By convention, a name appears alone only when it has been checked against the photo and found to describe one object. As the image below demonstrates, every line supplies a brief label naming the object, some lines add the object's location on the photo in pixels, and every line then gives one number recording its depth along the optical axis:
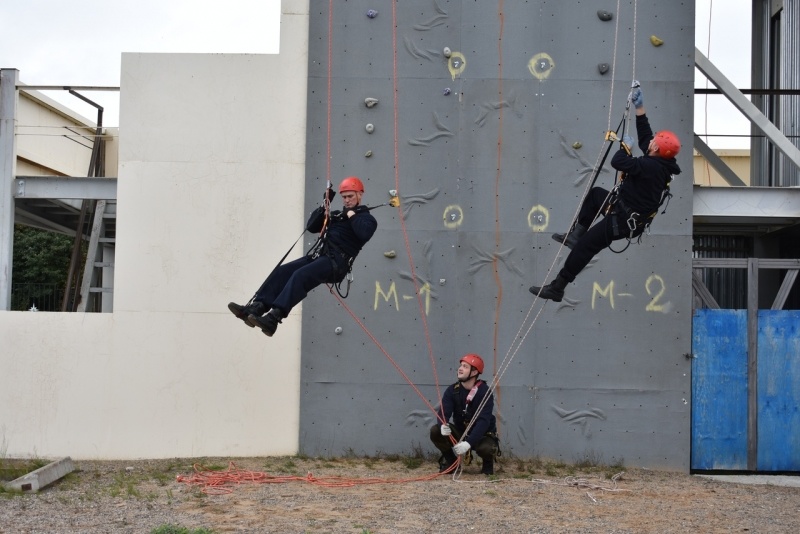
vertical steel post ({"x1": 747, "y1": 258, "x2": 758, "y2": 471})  11.12
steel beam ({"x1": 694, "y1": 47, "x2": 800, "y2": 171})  11.02
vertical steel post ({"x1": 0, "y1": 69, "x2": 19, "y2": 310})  11.68
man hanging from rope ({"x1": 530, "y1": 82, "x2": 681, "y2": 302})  8.12
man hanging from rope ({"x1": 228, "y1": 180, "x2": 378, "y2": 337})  8.45
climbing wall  11.08
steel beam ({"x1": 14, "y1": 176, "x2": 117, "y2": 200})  11.78
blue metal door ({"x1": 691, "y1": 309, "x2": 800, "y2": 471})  11.12
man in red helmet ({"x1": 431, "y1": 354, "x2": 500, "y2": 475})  10.16
